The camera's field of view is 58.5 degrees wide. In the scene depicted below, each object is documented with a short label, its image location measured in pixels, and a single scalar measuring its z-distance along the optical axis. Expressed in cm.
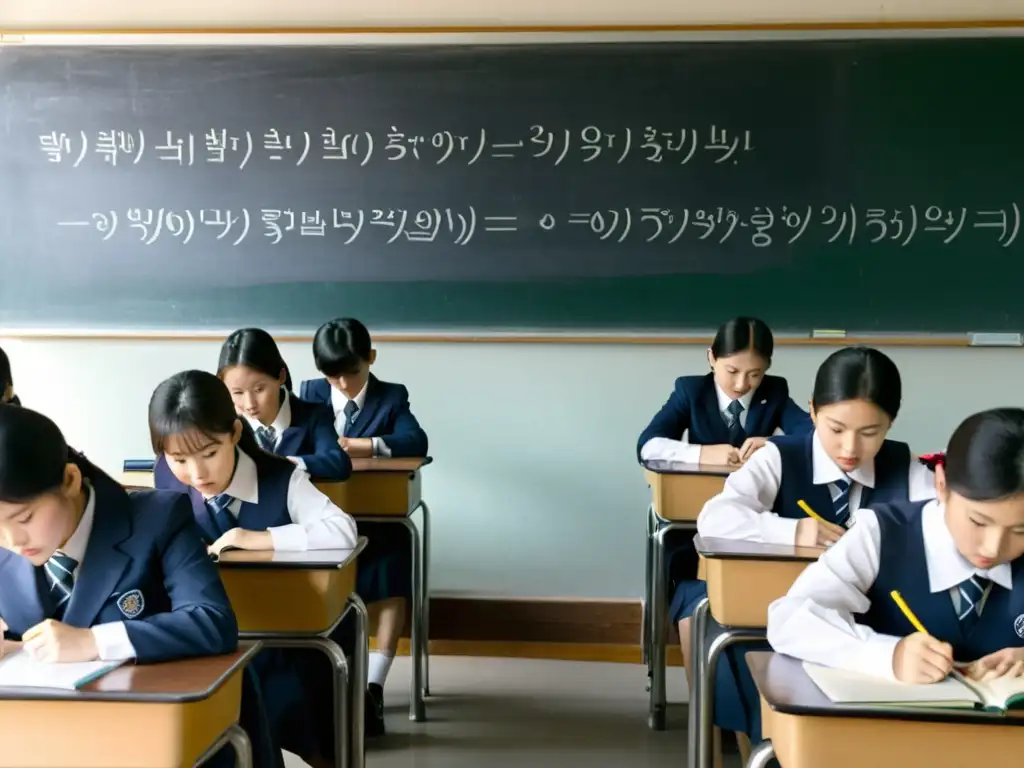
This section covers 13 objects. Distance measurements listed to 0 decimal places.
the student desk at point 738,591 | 183
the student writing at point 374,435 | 306
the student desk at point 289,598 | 184
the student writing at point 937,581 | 133
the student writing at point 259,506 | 191
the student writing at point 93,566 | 135
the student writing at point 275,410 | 267
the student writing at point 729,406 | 304
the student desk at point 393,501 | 283
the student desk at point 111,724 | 121
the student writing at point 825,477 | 201
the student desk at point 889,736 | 118
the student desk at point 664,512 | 264
